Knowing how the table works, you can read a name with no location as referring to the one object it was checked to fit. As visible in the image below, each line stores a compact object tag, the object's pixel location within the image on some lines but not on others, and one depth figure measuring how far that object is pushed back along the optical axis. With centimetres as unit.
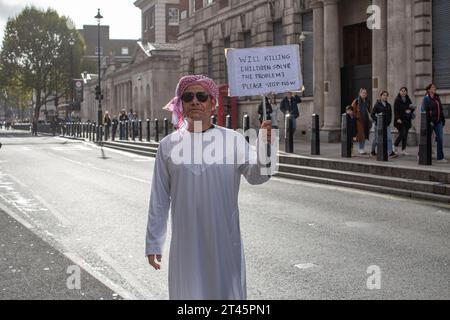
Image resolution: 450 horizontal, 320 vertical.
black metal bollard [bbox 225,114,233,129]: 2173
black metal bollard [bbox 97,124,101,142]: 3703
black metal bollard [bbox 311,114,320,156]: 1700
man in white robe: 344
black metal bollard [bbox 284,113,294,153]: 1838
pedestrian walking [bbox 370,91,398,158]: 1537
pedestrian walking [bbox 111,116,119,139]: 3724
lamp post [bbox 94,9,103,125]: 4203
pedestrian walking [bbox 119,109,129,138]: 3480
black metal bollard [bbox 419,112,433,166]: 1293
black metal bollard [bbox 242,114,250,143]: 2010
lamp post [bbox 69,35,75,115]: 7596
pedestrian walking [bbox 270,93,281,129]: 2019
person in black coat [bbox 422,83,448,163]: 1398
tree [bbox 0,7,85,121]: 7438
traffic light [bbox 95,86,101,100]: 4297
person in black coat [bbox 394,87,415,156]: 1579
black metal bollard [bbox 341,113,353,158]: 1575
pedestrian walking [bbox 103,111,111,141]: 3712
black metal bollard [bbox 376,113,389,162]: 1424
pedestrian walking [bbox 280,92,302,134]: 2117
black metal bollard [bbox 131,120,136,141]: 3255
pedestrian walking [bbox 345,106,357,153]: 1593
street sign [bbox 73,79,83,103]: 5578
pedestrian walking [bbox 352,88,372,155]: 1650
